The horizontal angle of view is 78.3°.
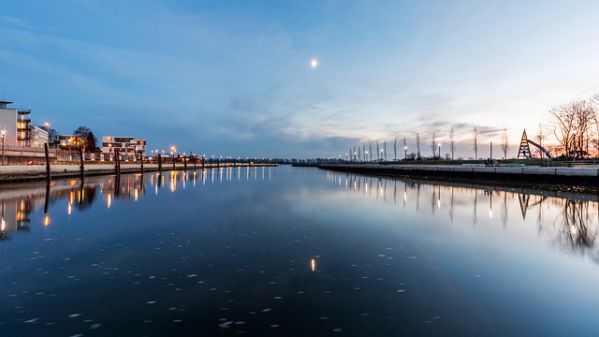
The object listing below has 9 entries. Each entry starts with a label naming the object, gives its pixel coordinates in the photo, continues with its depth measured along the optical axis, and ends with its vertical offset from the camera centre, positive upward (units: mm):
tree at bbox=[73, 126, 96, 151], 145725 +12864
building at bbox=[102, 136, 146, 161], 100406 +4289
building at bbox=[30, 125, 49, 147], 122250 +11340
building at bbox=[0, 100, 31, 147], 90794 +11757
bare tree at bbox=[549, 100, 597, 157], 61344 +7173
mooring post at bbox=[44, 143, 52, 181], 46362 -169
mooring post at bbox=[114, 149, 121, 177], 73200 +324
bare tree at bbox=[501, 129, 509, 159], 116550 +7070
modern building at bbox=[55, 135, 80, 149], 145738 +12385
